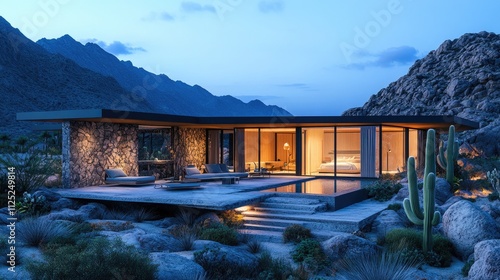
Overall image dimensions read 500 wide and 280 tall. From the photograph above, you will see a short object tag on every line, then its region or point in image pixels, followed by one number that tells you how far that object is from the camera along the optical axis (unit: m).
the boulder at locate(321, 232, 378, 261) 8.32
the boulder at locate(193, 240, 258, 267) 6.80
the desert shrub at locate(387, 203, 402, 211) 12.13
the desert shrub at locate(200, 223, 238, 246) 9.24
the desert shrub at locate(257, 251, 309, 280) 6.70
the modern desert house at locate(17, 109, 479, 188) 15.19
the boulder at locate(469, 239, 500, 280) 6.59
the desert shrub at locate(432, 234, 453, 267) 8.23
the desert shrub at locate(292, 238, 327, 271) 7.94
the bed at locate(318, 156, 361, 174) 20.16
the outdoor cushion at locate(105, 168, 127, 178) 15.88
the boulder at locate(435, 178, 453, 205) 13.64
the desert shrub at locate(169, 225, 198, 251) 8.23
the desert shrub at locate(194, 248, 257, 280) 6.62
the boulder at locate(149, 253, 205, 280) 5.55
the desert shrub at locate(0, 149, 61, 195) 13.32
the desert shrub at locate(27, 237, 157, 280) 4.89
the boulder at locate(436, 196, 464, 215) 11.89
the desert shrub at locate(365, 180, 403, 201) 14.62
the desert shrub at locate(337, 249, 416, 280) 6.29
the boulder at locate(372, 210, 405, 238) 10.41
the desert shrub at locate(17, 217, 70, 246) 8.05
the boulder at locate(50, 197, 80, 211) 12.62
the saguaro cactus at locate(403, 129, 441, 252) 8.16
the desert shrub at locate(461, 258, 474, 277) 7.62
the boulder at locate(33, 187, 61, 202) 12.66
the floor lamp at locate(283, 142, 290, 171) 24.15
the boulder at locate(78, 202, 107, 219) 11.95
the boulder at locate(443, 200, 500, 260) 8.63
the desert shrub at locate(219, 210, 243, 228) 10.98
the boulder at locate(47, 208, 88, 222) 10.70
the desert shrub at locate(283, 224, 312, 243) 9.75
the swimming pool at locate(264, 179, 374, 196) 13.95
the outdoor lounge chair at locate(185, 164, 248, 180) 17.70
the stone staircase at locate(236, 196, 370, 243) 10.33
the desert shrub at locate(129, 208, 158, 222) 12.01
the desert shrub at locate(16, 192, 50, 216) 11.54
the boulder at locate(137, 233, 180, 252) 7.81
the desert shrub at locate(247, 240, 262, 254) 8.91
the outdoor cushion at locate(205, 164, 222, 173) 19.25
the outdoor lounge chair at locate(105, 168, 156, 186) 15.57
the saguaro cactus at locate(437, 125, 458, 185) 14.14
